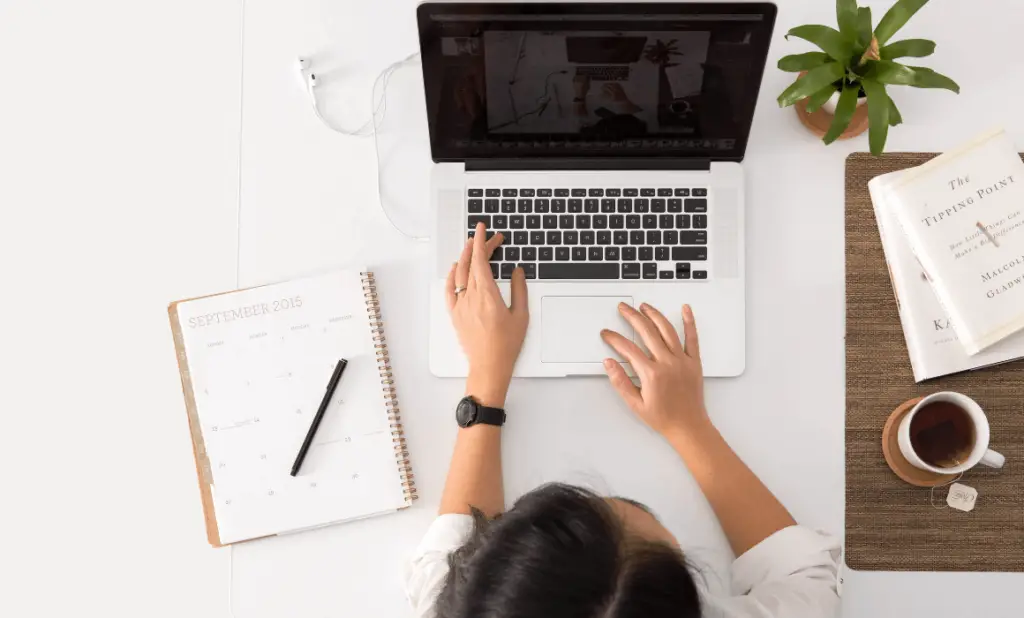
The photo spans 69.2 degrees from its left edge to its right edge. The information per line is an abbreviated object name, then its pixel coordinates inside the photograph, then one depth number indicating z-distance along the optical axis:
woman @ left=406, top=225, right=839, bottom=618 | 0.65
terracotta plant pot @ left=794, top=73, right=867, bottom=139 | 0.87
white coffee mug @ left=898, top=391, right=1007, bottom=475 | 0.77
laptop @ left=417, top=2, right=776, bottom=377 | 0.84
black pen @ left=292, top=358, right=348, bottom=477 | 0.86
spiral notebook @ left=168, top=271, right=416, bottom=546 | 0.87
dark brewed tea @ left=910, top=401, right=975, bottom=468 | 0.80
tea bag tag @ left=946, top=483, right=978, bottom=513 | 0.83
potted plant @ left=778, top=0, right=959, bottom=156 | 0.77
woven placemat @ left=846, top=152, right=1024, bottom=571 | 0.83
